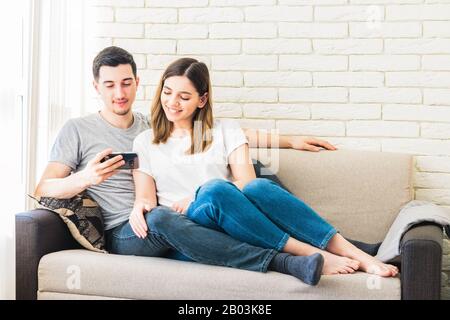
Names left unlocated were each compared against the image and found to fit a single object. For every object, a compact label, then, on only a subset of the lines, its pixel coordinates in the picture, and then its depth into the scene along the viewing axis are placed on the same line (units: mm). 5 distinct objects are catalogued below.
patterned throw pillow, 2396
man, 2176
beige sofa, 2092
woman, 2205
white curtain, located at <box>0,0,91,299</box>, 2270
